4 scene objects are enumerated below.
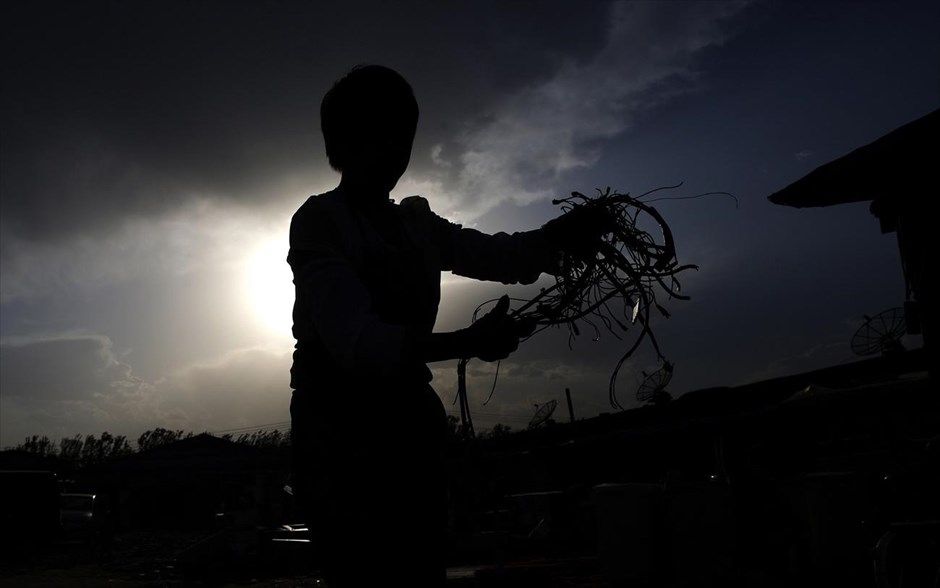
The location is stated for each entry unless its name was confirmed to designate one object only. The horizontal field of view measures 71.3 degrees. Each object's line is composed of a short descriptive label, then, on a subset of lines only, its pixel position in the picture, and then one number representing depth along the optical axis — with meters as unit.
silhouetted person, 1.45
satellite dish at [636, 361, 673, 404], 16.92
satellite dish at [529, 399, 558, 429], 10.79
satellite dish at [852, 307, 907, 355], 17.81
